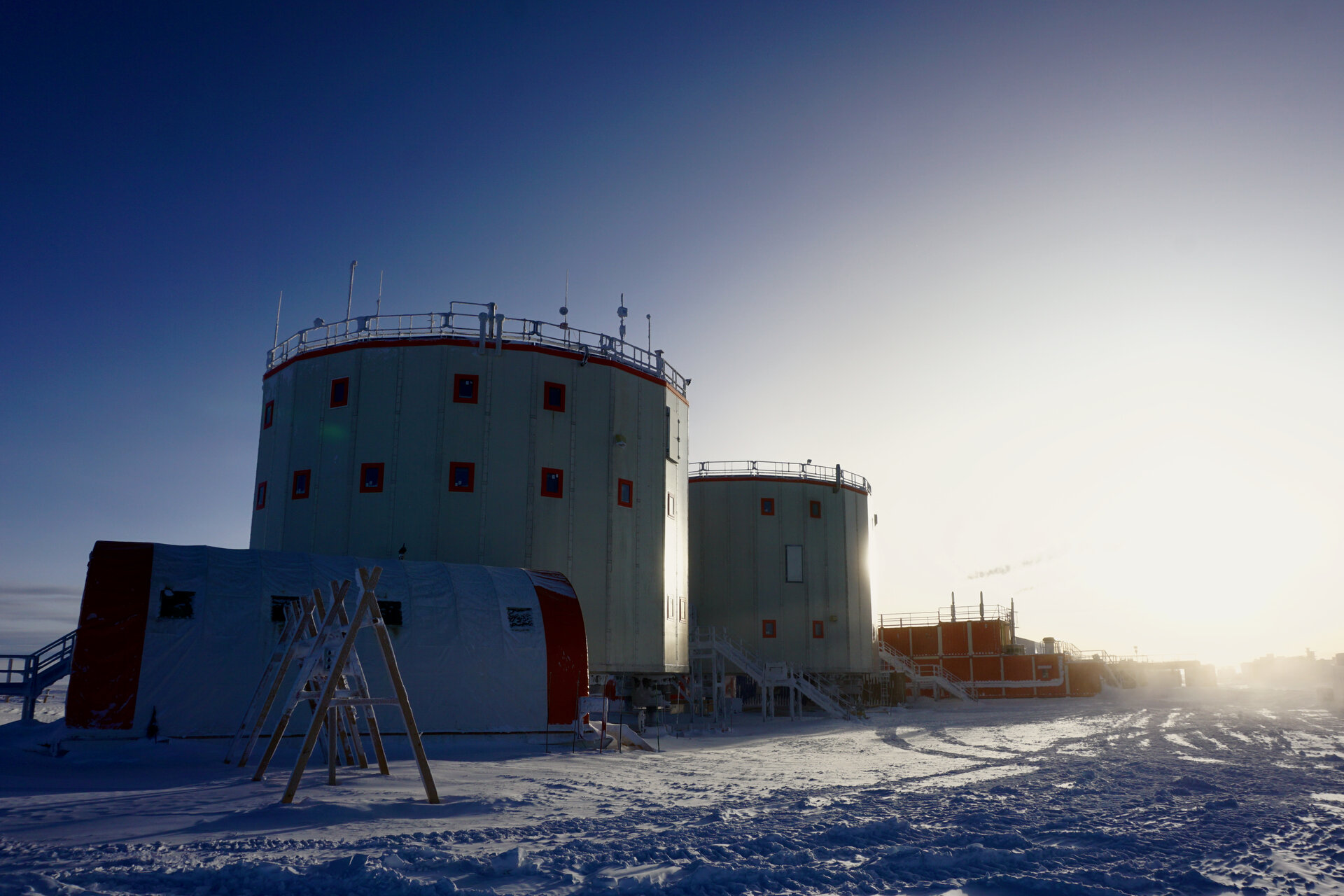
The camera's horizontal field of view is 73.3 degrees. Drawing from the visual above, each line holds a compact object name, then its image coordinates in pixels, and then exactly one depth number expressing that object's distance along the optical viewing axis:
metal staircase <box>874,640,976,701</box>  58.97
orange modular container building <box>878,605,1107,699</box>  64.75
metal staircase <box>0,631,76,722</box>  19.84
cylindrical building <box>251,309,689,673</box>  30.33
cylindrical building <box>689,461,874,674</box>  49.53
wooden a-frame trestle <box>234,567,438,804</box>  12.16
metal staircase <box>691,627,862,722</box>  39.94
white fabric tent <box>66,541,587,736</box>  18.73
